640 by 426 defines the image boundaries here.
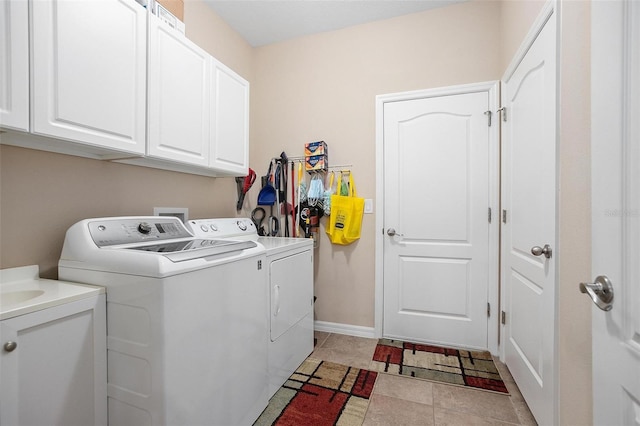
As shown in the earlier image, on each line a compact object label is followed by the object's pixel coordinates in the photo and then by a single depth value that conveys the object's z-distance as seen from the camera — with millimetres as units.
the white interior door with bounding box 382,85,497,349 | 2266
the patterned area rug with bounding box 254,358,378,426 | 1550
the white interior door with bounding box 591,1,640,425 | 647
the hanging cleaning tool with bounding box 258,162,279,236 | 2773
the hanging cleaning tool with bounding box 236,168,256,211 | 2773
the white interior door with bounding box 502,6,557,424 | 1329
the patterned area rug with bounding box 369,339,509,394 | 1891
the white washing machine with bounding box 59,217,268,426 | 1056
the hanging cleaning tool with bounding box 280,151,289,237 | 2767
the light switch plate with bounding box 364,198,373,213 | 2547
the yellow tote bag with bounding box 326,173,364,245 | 2516
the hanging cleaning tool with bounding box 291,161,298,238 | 2732
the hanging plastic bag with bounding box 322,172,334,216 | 2607
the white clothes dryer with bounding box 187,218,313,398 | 1760
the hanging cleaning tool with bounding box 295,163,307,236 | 2648
